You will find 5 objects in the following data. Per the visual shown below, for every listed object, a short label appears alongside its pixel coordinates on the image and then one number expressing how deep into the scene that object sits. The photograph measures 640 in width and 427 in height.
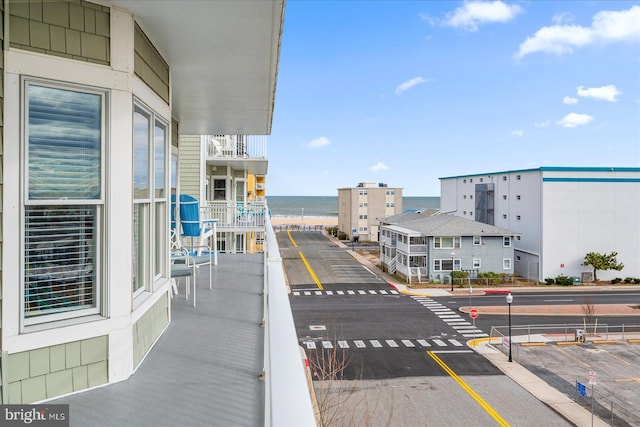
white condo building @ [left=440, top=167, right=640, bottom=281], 37.41
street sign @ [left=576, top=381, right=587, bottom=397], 13.93
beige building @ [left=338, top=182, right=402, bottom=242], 67.06
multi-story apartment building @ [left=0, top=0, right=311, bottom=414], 3.19
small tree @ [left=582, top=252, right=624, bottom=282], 36.50
